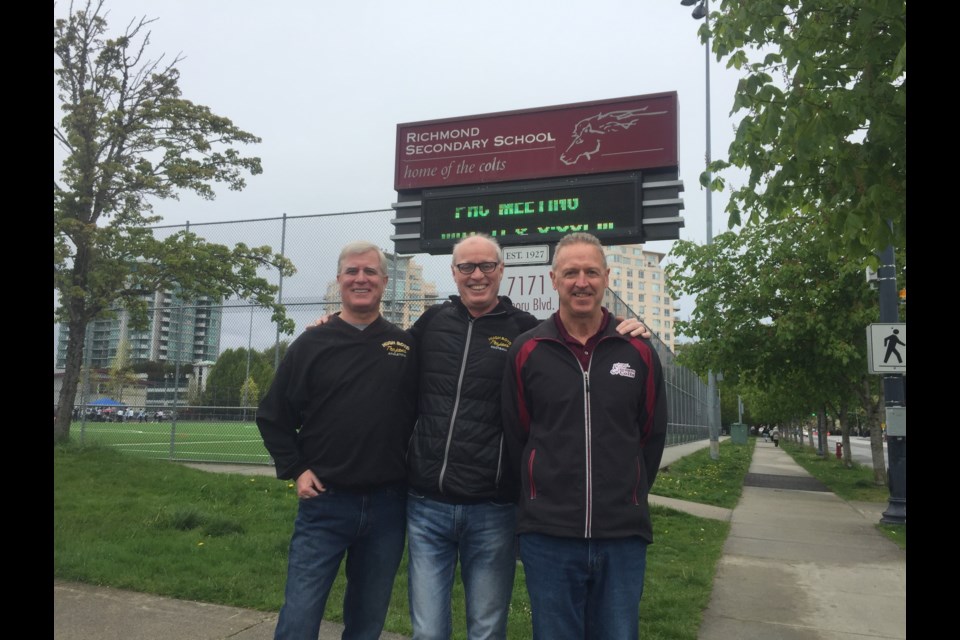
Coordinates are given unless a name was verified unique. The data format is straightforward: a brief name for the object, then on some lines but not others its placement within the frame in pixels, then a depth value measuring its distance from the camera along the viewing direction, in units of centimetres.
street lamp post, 2453
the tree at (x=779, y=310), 1336
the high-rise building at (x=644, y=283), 13625
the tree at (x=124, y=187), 1243
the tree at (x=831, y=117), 472
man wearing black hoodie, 297
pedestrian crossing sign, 892
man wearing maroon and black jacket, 251
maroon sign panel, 661
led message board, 649
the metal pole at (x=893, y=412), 948
